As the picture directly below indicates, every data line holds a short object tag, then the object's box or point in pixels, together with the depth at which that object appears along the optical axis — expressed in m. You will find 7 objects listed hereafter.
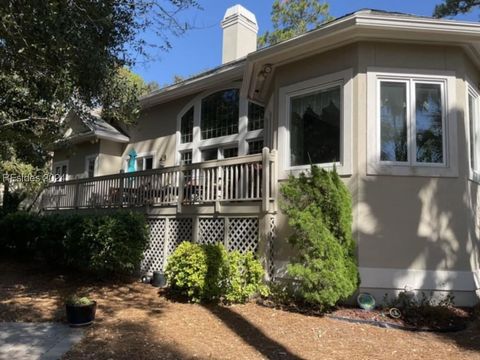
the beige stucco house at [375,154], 6.82
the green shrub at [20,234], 11.59
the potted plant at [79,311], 5.60
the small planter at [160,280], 8.65
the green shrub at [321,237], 6.25
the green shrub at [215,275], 7.02
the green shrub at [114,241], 8.53
